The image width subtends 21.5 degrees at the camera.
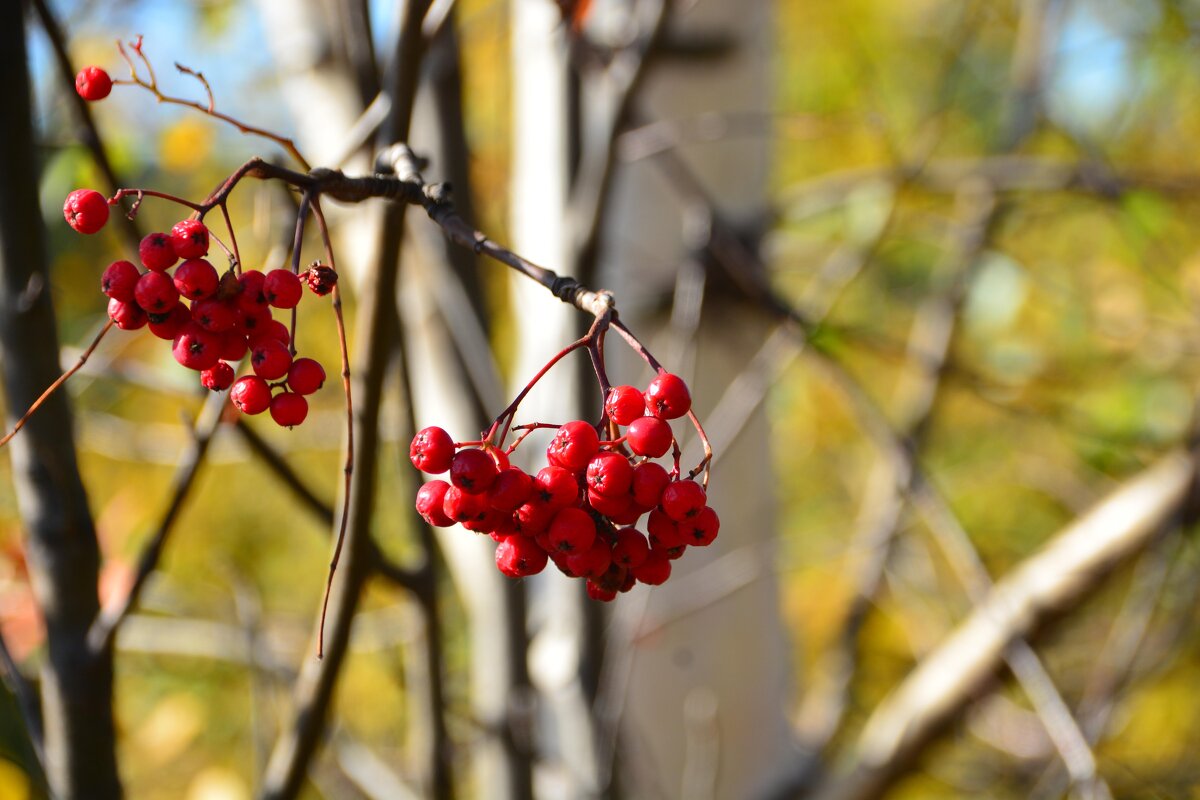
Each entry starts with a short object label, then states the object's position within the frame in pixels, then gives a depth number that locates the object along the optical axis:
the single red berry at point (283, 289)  0.62
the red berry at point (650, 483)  0.63
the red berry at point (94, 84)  0.65
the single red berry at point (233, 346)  0.63
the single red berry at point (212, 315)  0.62
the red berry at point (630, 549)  0.64
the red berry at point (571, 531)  0.63
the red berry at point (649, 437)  0.63
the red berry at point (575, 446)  0.64
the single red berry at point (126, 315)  0.62
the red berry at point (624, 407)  0.64
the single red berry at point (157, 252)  0.61
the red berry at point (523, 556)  0.65
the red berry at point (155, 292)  0.62
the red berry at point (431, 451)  0.64
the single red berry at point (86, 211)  0.63
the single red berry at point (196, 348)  0.62
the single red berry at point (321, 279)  0.61
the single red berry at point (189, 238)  0.61
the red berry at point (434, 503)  0.65
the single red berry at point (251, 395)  0.64
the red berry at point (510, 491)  0.64
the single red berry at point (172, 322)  0.63
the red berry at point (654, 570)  0.64
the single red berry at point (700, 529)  0.64
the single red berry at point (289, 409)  0.64
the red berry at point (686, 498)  0.63
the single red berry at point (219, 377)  0.63
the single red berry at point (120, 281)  0.62
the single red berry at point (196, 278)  0.62
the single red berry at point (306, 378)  0.64
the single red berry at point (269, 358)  0.63
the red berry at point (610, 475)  0.63
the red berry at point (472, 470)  0.63
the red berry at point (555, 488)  0.64
